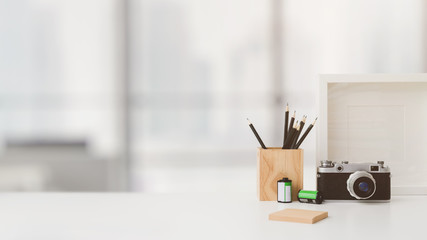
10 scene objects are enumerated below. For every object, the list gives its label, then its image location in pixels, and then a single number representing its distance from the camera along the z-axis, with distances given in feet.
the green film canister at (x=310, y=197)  5.28
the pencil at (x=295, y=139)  5.47
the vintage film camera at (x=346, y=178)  5.34
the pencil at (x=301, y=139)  5.44
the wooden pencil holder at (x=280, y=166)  5.43
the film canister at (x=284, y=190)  5.34
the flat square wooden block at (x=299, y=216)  4.77
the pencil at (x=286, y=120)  5.52
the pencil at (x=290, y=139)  5.49
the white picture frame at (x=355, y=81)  5.61
